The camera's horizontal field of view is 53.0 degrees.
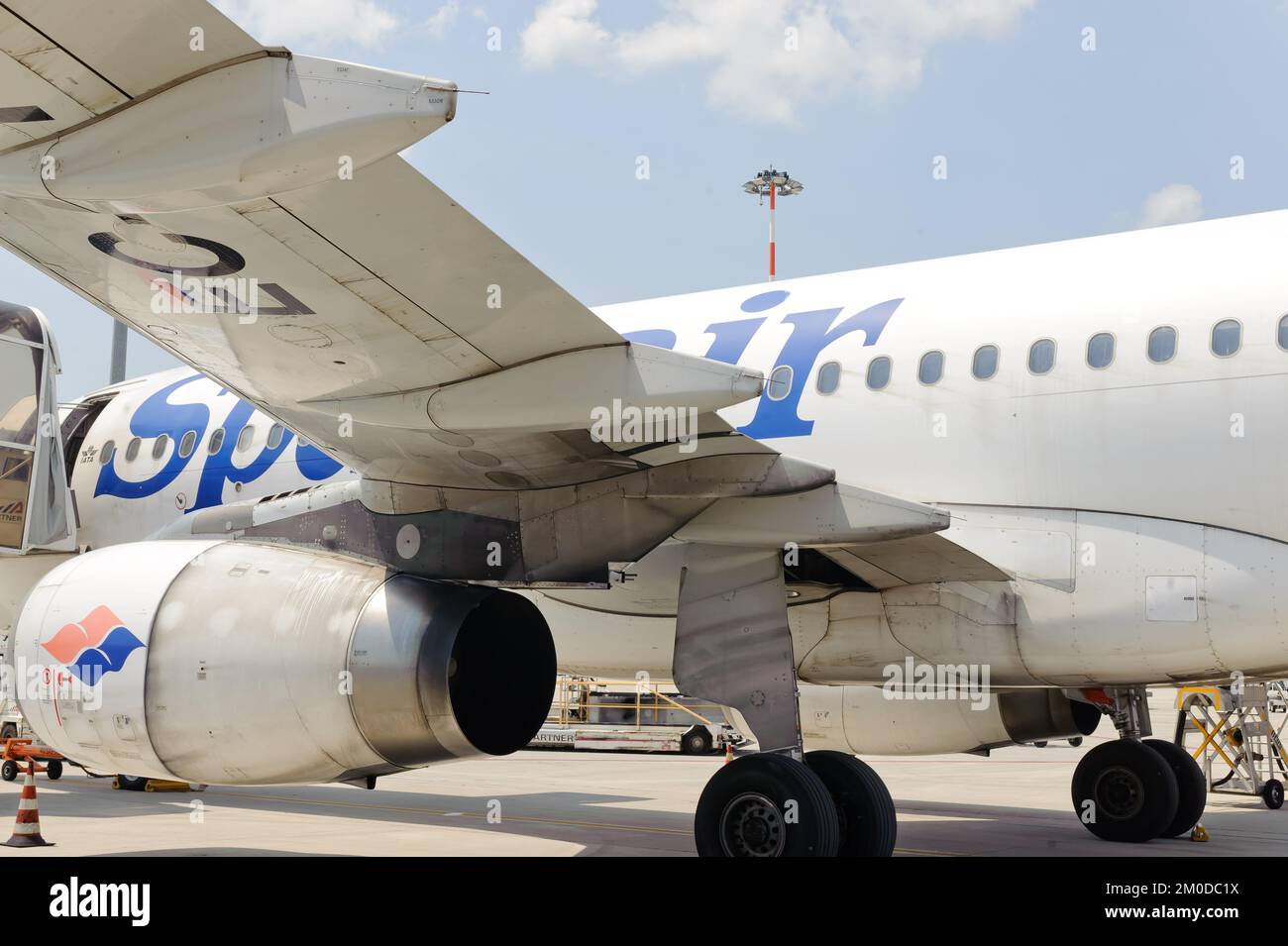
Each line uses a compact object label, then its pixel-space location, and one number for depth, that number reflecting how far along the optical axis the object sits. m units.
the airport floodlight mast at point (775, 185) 21.94
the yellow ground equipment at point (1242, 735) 15.06
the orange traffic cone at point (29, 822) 9.73
